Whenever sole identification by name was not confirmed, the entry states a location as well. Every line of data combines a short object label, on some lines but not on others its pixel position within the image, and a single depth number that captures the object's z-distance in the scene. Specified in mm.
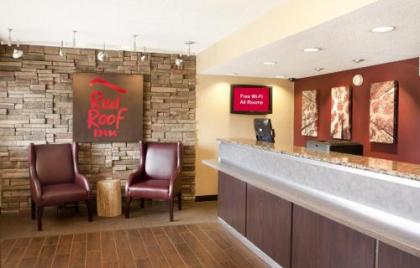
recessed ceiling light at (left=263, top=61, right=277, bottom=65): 4625
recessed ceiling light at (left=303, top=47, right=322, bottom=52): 3691
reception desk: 2115
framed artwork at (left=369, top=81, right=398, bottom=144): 4395
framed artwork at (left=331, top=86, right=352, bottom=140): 5180
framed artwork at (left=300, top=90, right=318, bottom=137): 5910
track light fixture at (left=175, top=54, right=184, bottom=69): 5309
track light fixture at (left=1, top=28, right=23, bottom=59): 4734
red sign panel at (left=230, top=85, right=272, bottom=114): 6145
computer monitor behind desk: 4676
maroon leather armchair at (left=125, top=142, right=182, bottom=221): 5242
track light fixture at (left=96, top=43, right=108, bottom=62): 4926
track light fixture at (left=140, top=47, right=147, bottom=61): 5334
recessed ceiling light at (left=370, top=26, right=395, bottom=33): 2822
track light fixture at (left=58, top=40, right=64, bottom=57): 5094
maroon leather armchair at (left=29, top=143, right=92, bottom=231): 4605
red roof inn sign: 5414
